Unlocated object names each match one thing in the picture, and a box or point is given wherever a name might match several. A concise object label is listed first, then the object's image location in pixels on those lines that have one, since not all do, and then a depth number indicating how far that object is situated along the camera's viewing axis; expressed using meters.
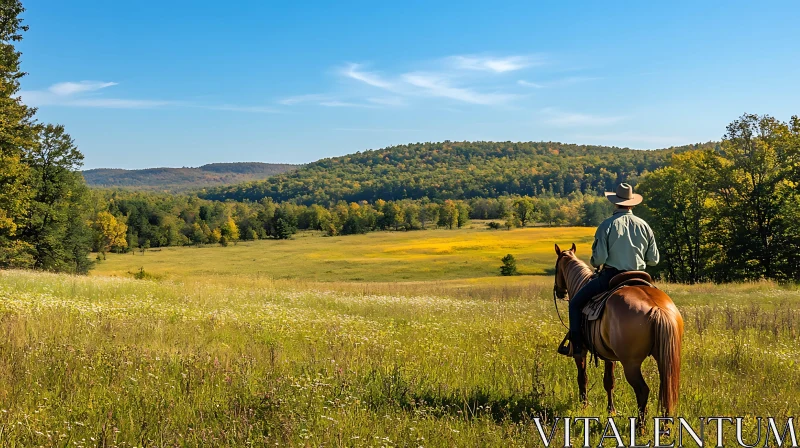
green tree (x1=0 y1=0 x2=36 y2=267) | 21.61
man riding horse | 5.86
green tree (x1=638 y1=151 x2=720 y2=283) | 43.03
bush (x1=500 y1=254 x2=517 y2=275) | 58.92
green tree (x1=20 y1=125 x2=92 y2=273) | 39.81
